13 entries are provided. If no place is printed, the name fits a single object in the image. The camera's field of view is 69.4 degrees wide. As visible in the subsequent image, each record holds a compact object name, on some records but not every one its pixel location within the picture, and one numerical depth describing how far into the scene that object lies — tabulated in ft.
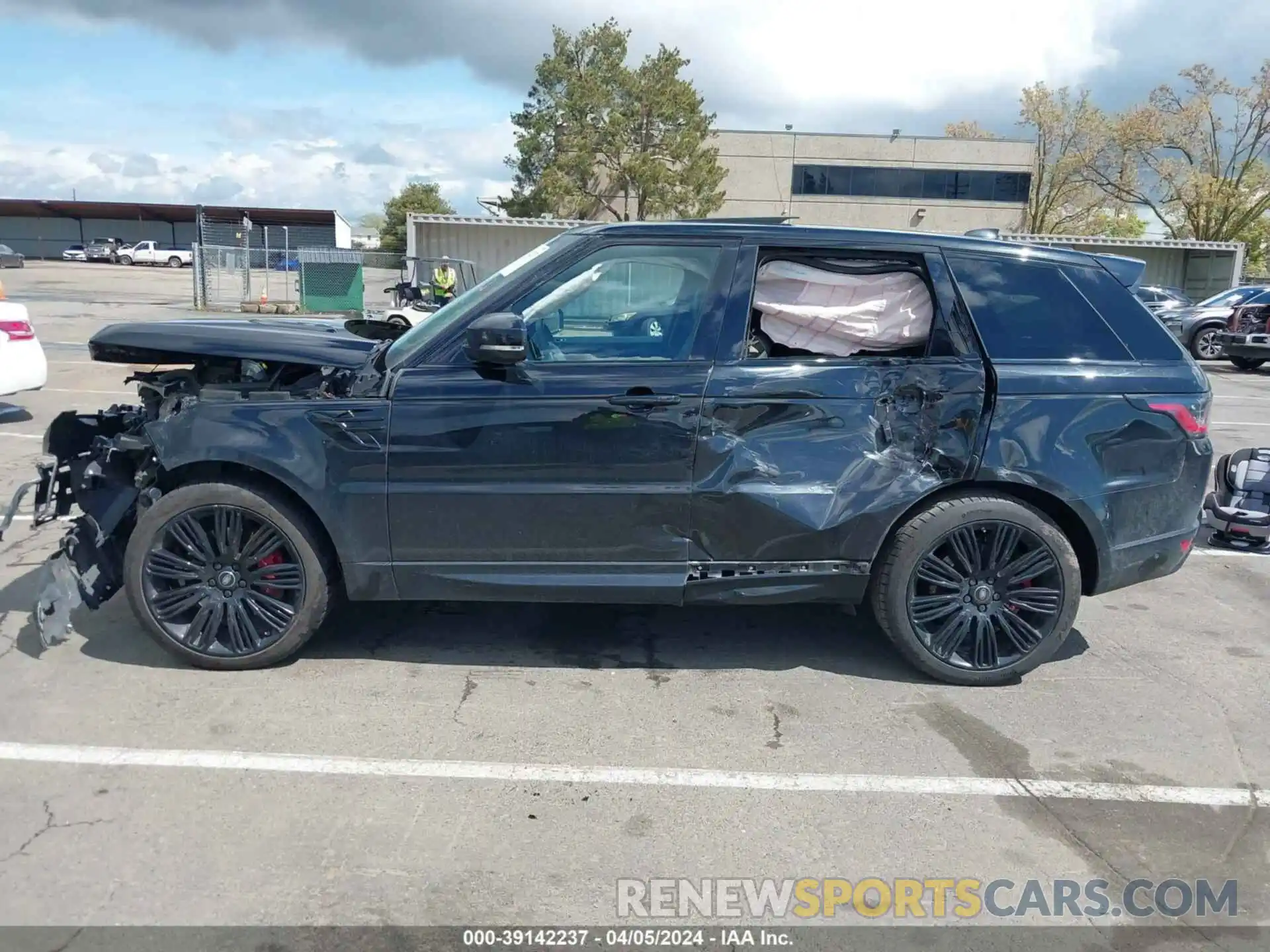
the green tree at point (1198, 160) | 139.85
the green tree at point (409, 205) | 233.55
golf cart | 63.21
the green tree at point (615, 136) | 130.52
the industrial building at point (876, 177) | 154.92
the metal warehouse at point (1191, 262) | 104.88
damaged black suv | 12.53
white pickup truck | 182.80
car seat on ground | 20.98
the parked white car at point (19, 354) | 28.53
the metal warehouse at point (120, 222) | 203.72
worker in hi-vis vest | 63.21
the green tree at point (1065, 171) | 154.30
